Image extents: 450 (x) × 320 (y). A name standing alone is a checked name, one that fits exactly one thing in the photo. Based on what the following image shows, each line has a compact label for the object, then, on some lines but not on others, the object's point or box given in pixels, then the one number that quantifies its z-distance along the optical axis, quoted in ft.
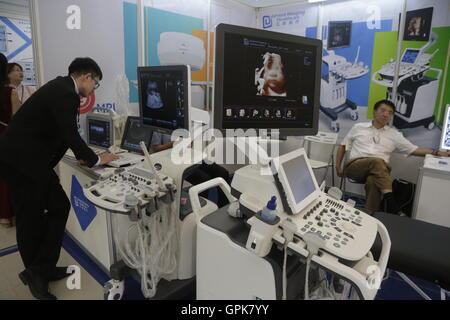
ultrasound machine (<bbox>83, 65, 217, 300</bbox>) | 4.67
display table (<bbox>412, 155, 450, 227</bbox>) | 7.98
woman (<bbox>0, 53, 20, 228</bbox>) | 8.04
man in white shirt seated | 9.45
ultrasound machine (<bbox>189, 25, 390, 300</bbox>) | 3.01
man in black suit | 5.52
